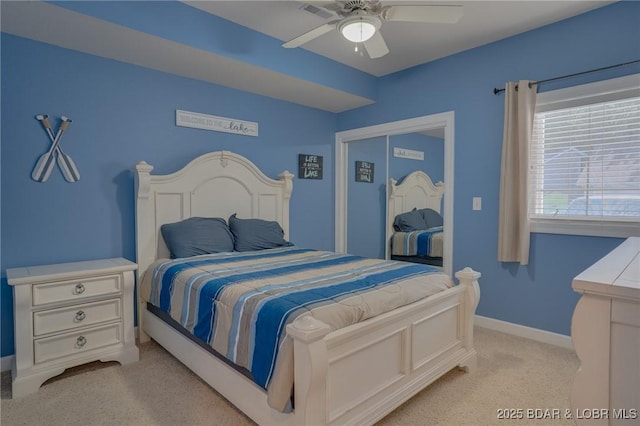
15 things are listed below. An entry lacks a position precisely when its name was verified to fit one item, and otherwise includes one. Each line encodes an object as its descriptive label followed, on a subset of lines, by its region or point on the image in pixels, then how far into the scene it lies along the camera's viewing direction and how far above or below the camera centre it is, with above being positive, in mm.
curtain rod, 2414 +994
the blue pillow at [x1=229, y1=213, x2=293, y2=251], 3166 -291
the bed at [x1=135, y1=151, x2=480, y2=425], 1390 -733
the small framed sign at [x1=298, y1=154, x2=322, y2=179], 4137 +462
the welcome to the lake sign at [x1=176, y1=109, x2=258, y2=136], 3174 +794
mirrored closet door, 3453 +316
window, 2449 +341
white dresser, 846 -371
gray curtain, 2803 +261
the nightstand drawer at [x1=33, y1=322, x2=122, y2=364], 2139 -914
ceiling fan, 2018 +1137
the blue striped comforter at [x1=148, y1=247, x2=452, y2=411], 1514 -486
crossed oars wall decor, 2447 +312
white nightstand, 2061 -745
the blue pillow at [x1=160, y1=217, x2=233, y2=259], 2812 -284
